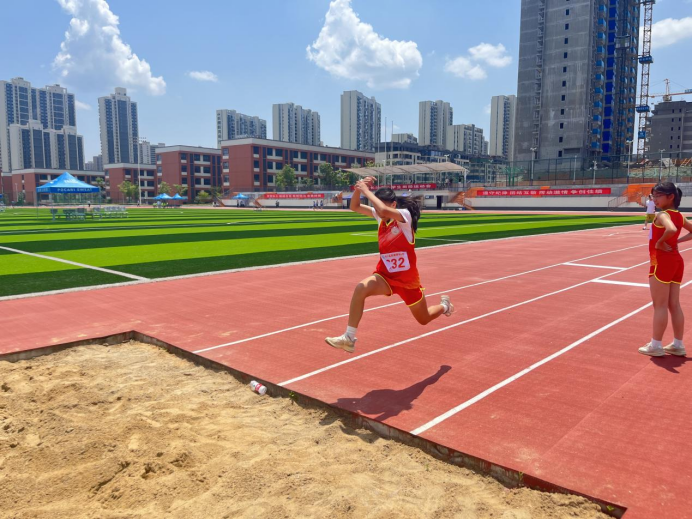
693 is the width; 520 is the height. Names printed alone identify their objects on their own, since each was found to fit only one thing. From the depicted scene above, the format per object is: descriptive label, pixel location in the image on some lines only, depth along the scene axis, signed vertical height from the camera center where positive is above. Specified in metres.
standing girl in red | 5.94 -0.66
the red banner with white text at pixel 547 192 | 63.22 +2.36
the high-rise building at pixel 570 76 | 91.31 +25.13
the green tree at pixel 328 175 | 122.43 +8.84
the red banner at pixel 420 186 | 78.94 +3.86
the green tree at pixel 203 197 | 126.81 +3.71
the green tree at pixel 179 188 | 129.46 +6.03
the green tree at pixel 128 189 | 135.38 +6.17
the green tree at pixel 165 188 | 129.48 +6.14
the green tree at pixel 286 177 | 114.69 +7.78
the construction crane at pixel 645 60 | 106.69 +31.46
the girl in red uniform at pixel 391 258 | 5.53 -0.52
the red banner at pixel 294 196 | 90.89 +2.99
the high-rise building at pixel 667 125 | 148.75 +25.36
